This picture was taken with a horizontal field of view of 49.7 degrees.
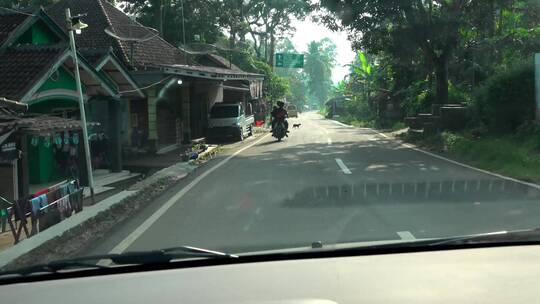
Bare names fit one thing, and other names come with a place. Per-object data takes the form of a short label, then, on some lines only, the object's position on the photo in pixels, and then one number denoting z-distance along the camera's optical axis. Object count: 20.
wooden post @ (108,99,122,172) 16.12
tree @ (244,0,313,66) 57.53
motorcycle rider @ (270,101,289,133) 25.94
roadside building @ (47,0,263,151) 20.95
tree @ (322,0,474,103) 21.14
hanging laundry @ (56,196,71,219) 8.01
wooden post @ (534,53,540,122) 15.73
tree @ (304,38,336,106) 117.50
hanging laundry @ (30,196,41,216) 7.34
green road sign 44.72
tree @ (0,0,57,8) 27.17
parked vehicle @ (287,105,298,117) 73.52
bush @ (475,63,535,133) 16.92
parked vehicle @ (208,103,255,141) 25.98
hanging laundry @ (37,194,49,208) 7.59
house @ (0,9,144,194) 11.92
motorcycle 25.62
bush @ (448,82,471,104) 26.61
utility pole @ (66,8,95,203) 9.40
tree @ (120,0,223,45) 35.66
